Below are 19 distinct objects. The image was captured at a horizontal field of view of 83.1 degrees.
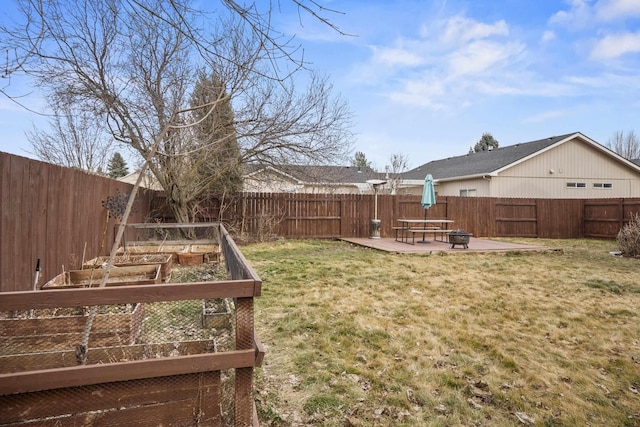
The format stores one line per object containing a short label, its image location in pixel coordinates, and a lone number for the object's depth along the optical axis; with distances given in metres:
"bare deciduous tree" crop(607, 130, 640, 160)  34.91
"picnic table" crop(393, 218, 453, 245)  12.30
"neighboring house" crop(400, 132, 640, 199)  15.98
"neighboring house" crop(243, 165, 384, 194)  10.86
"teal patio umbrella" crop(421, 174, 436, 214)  11.05
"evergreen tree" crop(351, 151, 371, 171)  38.78
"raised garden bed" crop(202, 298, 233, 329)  3.52
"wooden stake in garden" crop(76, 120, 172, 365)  2.09
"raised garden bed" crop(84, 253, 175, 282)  4.88
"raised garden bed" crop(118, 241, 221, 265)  6.57
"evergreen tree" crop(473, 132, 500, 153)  36.47
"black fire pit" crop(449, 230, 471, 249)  9.73
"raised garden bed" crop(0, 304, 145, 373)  2.18
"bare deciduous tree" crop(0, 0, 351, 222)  7.83
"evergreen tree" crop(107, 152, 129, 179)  22.85
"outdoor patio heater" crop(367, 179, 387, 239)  12.14
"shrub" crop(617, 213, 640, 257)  8.76
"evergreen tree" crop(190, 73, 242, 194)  9.00
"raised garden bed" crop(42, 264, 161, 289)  3.86
